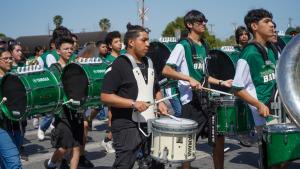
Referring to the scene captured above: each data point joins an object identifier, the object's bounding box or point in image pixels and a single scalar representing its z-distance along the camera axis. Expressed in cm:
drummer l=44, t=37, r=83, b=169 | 548
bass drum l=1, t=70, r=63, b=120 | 511
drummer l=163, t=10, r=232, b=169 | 512
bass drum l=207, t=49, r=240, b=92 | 712
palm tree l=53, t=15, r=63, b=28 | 6153
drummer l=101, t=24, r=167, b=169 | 405
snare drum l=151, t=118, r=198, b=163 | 381
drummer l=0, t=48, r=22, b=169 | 460
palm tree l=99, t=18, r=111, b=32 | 6322
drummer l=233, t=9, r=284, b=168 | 428
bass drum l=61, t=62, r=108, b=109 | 549
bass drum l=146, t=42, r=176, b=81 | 877
